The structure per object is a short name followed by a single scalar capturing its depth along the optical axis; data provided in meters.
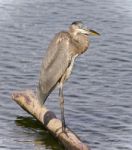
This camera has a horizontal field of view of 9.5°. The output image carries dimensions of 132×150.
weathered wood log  12.15
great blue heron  12.65
